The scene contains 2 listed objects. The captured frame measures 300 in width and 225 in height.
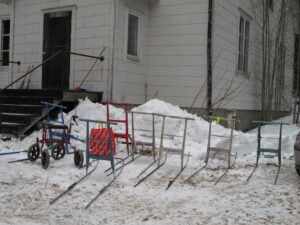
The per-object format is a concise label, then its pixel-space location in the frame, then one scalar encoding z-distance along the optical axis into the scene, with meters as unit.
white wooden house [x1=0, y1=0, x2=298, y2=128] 12.45
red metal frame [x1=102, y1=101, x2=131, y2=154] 9.27
